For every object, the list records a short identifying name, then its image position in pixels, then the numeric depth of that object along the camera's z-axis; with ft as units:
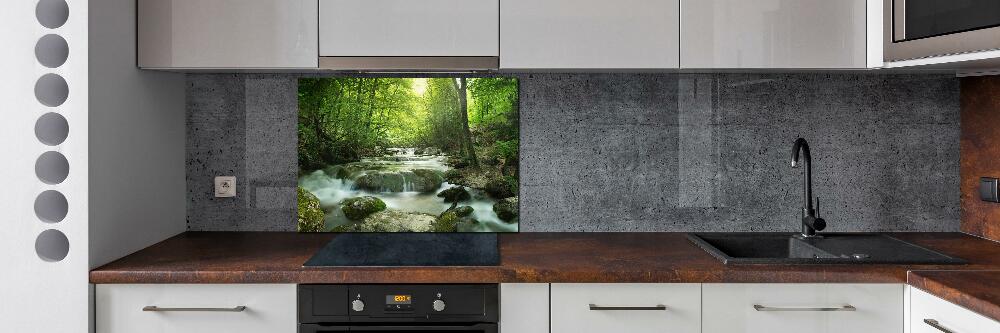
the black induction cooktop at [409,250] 6.34
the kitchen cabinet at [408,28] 6.95
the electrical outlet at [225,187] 8.25
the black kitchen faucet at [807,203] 7.36
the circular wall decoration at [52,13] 6.24
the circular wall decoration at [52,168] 6.23
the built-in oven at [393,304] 6.06
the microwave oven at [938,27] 5.89
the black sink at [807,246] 7.02
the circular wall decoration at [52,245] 6.25
